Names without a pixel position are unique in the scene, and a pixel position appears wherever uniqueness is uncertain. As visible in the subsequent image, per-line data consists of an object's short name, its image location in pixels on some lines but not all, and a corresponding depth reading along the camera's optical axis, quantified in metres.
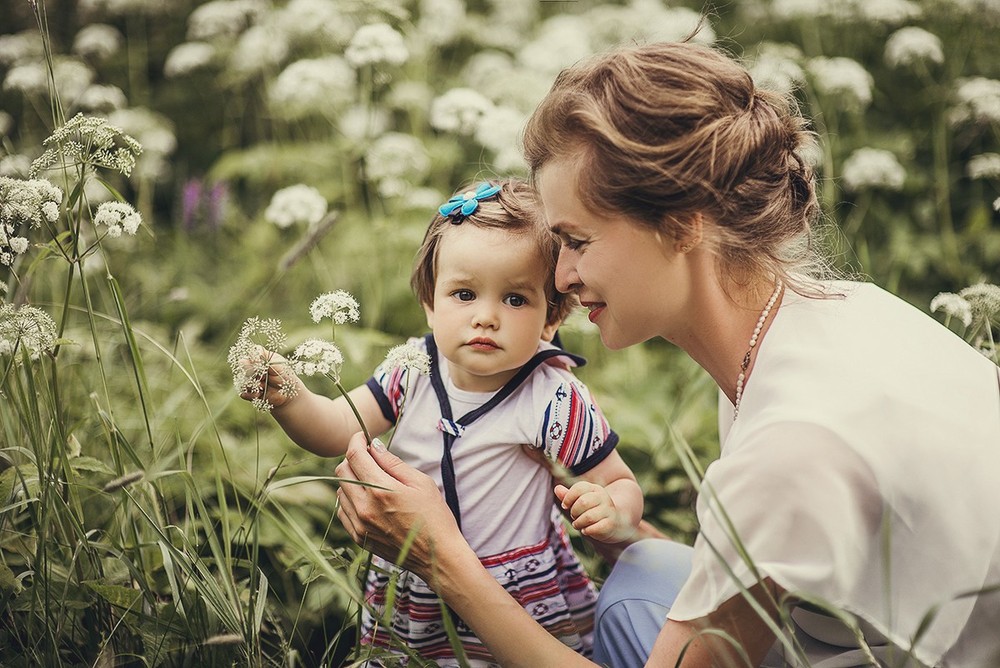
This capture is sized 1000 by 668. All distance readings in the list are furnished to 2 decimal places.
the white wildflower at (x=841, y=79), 3.48
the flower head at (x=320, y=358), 1.57
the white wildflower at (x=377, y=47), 2.93
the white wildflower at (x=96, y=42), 4.15
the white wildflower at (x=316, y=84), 3.49
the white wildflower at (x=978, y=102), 3.35
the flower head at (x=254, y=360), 1.62
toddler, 1.81
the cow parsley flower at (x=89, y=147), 1.64
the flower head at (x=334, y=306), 1.63
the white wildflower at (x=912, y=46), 3.75
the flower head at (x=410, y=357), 1.64
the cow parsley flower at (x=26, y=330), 1.61
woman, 1.49
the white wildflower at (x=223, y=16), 4.09
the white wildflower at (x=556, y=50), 4.11
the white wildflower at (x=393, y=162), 3.32
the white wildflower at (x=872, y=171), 3.50
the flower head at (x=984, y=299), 1.93
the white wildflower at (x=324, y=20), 3.61
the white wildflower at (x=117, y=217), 1.68
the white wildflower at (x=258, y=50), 4.06
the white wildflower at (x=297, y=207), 2.94
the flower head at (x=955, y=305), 1.96
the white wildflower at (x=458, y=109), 3.19
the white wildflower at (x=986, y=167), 3.11
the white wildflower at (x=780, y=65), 3.21
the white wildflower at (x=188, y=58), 4.18
